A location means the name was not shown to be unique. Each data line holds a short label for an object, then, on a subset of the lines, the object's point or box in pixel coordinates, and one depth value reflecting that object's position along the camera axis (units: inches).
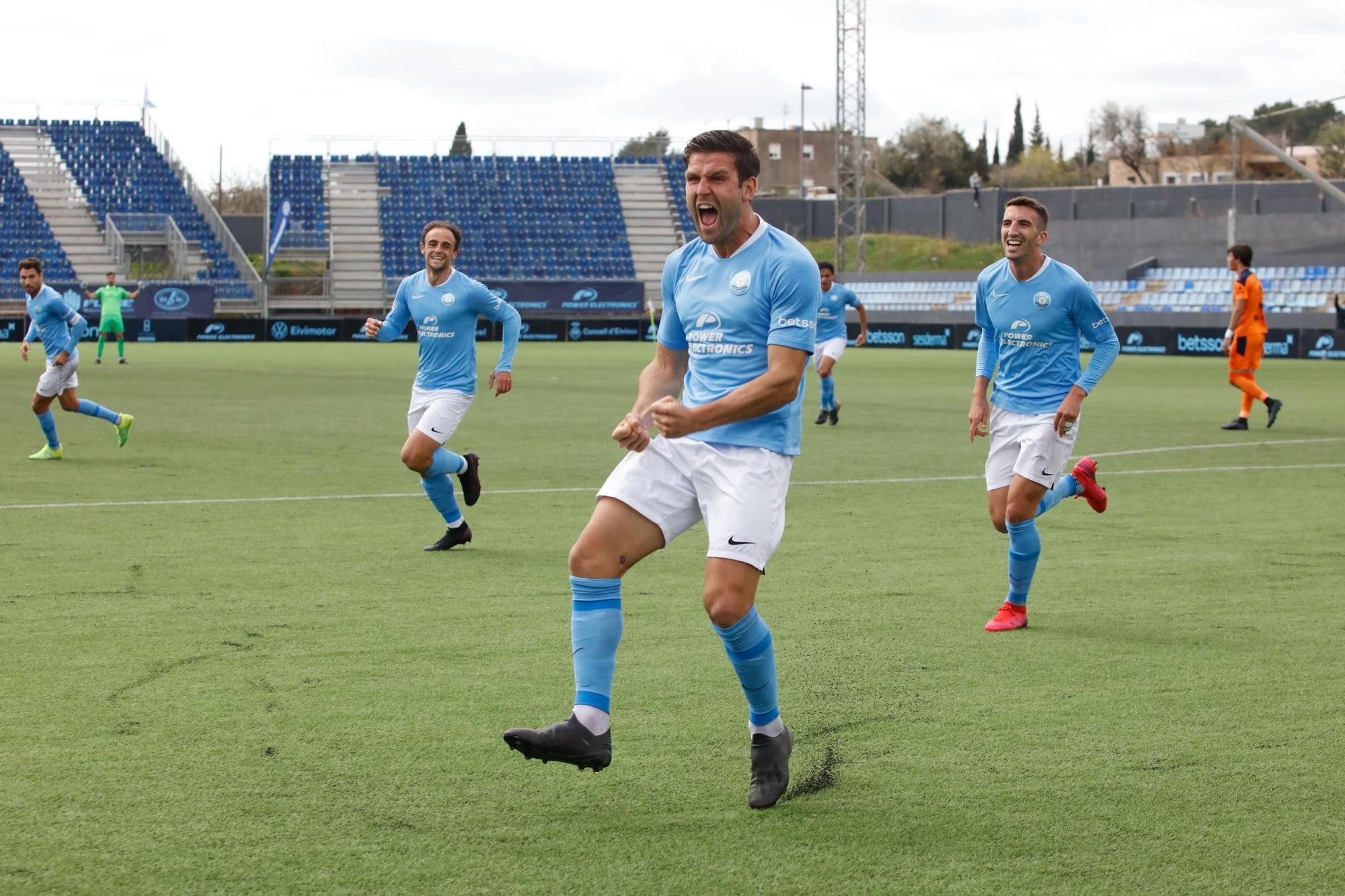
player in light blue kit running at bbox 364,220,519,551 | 398.0
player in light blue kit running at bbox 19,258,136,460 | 584.4
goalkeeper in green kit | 1296.8
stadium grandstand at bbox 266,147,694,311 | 2201.0
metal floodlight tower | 2246.6
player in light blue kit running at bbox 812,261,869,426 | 753.6
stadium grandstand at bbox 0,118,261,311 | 1979.6
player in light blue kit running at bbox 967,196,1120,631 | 297.1
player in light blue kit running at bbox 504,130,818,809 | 179.3
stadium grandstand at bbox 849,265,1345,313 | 1833.2
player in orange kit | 708.0
